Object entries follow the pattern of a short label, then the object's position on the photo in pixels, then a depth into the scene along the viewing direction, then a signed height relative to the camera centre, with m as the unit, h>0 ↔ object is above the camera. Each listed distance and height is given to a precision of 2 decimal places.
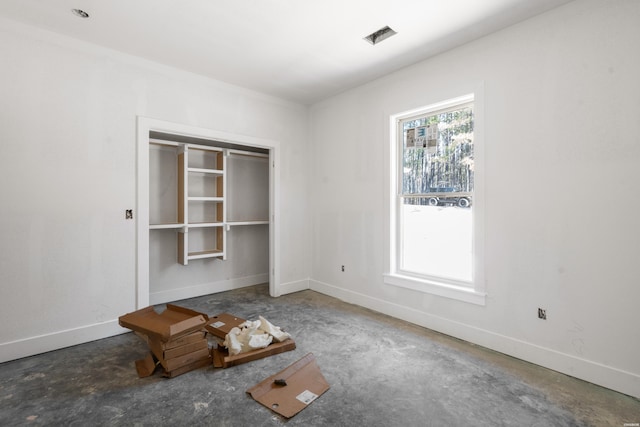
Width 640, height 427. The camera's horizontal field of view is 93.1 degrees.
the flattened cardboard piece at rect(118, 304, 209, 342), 2.29 -0.87
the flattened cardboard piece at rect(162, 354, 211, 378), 2.34 -1.22
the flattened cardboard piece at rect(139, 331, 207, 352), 2.33 -1.00
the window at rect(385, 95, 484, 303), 3.08 +0.16
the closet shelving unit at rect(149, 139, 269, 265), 4.09 +0.30
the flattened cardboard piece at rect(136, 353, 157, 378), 2.36 -1.21
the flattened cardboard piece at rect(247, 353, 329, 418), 1.98 -1.24
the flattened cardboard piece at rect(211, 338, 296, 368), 2.50 -1.20
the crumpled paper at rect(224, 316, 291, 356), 2.64 -1.11
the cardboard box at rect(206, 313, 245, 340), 2.99 -1.14
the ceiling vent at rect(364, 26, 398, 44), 2.80 +1.70
